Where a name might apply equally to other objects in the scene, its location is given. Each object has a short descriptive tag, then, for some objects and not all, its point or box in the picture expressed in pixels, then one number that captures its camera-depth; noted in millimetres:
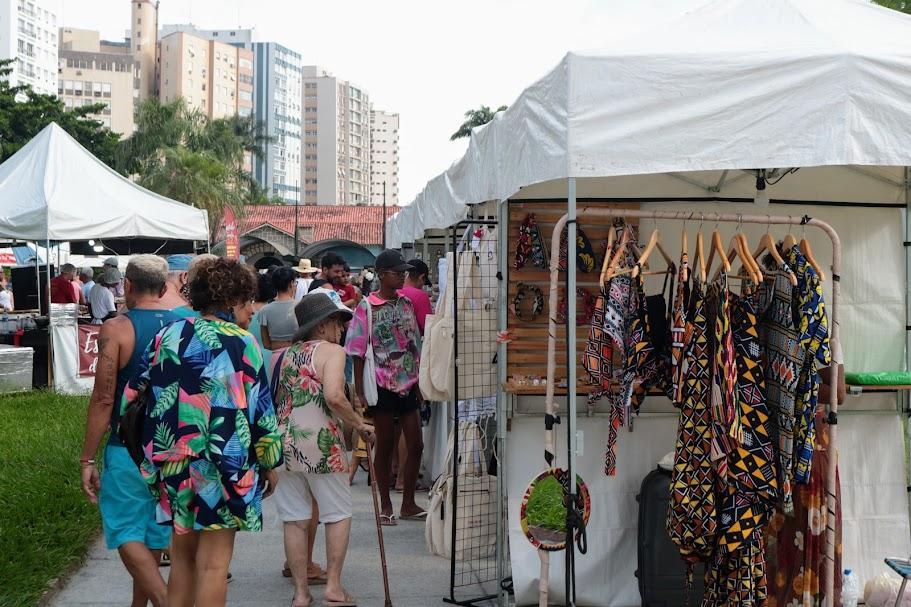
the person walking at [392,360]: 7535
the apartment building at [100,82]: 138625
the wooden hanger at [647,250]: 4606
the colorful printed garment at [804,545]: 4902
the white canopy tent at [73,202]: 13234
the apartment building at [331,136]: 182750
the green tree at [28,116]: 41625
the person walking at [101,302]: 17625
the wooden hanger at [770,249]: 4574
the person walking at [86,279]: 20766
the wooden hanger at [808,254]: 4672
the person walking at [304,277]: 12312
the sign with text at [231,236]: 15102
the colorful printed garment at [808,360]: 4523
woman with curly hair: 4020
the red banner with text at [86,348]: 14633
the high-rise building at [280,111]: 171000
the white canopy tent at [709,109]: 4145
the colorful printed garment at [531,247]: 5914
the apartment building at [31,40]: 108500
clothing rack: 4434
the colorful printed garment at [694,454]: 4531
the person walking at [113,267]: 19312
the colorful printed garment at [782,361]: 4559
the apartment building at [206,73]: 147250
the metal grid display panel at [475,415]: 6434
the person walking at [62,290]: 16781
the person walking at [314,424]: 5395
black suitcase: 5320
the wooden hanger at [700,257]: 4680
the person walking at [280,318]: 6852
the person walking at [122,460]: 4578
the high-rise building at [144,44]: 150375
